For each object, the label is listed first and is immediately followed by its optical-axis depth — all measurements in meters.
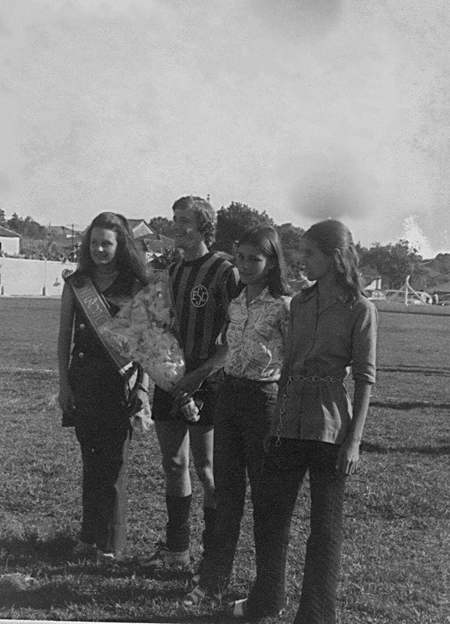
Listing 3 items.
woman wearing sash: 3.53
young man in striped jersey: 3.27
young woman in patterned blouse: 3.03
